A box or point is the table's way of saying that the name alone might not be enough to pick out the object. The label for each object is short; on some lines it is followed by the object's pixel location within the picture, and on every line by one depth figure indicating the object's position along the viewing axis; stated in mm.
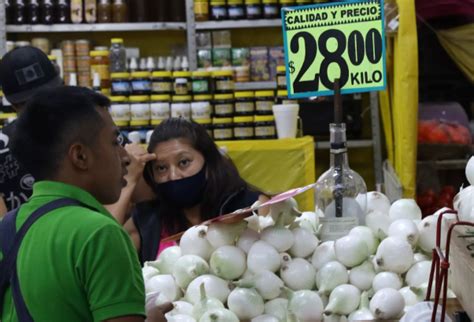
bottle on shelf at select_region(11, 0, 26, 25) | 6133
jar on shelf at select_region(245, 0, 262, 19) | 6137
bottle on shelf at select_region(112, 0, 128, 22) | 6223
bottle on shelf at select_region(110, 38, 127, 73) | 5824
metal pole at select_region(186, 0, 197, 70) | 6168
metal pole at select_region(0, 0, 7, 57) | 6016
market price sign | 2977
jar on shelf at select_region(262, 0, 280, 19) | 6137
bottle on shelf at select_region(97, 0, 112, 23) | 6180
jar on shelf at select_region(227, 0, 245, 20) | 6133
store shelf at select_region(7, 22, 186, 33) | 6113
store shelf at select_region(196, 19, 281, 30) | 6160
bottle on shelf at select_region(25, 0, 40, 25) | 6137
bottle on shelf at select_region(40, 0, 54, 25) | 6102
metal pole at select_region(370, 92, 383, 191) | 6193
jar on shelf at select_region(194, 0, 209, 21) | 6109
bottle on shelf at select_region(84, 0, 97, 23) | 6145
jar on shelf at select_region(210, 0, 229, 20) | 6145
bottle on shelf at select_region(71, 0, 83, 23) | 6109
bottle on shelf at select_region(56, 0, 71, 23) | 6125
